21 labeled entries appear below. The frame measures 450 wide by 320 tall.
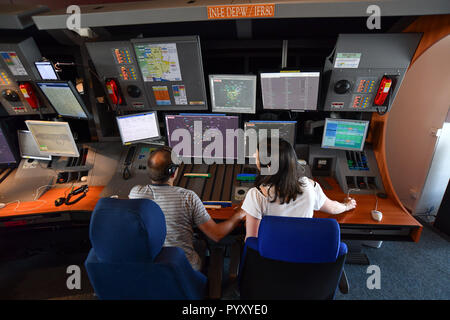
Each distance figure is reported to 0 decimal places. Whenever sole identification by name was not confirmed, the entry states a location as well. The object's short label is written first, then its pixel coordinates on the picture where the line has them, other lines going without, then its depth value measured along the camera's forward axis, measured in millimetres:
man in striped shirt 1554
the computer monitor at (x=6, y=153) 2357
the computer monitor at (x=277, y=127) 2162
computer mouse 1798
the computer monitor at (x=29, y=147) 2396
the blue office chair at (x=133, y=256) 951
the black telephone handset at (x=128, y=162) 2246
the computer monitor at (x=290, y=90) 1946
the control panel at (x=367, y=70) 1776
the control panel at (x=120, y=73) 1990
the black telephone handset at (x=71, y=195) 2057
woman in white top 1493
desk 1810
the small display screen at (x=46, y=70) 2149
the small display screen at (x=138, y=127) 2229
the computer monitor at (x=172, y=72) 1911
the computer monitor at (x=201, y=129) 2221
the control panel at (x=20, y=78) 2104
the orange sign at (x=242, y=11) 1496
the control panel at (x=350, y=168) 2096
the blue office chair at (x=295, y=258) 1060
